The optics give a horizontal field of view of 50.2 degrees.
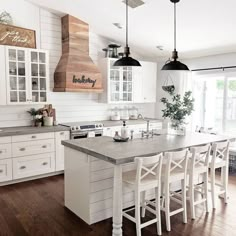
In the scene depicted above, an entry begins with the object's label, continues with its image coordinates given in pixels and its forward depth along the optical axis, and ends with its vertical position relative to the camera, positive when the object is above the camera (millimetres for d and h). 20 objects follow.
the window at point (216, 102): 5250 -58
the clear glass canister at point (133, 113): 6295 -369
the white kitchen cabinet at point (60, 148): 4586 -915
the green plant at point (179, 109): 3677 -148
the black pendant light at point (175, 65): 3221 +434
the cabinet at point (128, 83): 5520 +365
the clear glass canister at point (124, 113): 6212 -363
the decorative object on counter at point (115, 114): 5926 -374
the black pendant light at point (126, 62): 3182 +462
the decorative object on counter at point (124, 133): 3407 -468
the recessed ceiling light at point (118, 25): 4745 +1389
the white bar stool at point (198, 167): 3074 -872
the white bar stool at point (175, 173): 2826 -880
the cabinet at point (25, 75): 4281 +397
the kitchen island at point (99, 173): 2627 -876
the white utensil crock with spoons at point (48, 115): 4816 -333
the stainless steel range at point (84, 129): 4695 -595
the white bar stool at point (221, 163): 3359 -875
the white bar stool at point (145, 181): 2559 -878
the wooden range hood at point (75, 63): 4832 +685
